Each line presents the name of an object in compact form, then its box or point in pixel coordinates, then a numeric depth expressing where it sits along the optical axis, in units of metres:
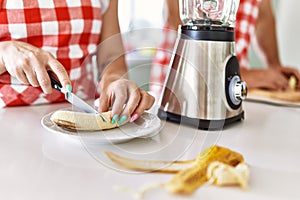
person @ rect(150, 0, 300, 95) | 1.20
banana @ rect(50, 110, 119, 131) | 0.61
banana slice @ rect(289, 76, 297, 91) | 1.21
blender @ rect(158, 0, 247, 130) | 0.71
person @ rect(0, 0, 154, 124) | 0.67
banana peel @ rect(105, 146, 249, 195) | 0.47
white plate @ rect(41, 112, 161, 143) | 0.59
